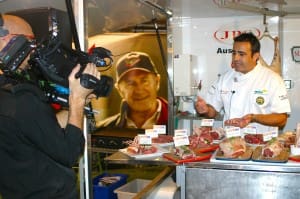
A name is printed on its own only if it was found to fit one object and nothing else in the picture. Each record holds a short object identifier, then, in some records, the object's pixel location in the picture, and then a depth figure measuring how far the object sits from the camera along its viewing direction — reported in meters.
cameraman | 1.31
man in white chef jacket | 2.72
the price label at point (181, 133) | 2.13
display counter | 1.77
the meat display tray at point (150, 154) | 2.04
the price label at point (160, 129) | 2.36
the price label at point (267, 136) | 2.08
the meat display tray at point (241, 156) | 1.87
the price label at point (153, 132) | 2.31
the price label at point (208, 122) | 2.34
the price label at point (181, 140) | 2.09
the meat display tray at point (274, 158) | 1.82
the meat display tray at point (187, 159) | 1.91
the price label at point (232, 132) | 2.05
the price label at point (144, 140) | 2.16
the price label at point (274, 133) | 2.11
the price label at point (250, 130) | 2.22
